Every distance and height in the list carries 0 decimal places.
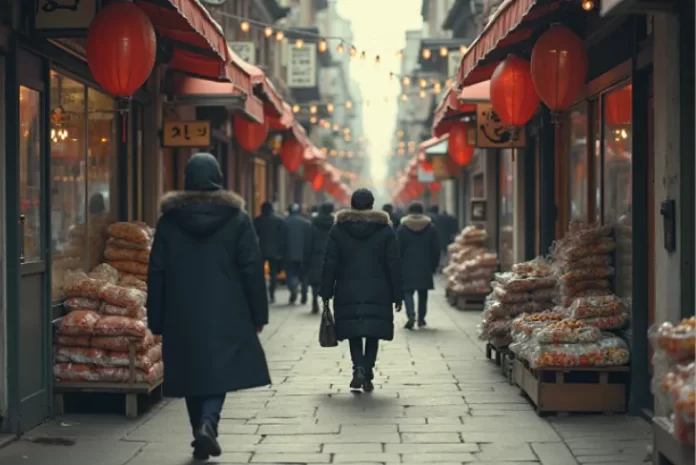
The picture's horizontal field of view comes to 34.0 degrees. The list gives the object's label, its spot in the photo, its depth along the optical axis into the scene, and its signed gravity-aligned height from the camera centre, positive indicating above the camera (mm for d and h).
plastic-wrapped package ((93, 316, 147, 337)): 9398 -977
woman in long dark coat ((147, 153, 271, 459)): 7445 -599
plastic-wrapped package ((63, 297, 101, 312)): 9891 -815
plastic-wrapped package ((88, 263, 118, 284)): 10531 -593
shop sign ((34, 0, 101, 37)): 9023 +1532
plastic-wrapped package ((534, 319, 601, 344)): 9312 -1048
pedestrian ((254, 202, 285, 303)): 21781 -633
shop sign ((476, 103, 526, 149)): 15789 +1075
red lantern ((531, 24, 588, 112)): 9758 +1238
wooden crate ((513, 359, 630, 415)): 9180 -1494
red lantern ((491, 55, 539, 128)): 11078 +1155
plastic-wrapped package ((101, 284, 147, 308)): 9734 -746
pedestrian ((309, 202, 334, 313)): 20422 -459
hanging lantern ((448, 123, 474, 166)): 18812 +1086
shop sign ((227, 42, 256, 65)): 25188 +3571
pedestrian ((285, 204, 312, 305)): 21344 -781
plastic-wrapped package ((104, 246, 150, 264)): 11219 -444
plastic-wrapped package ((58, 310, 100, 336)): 9484 -957
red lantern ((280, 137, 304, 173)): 25266 +1247
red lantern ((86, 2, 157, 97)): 8734 +1282
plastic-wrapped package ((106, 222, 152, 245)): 11305 -230
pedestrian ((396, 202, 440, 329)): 17109 -724
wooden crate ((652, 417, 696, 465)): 5852 -1297
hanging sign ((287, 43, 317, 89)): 36812 +4607
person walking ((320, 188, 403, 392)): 10844 -703
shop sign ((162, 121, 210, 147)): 13938 +940
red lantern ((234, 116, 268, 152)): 18094 +1232
